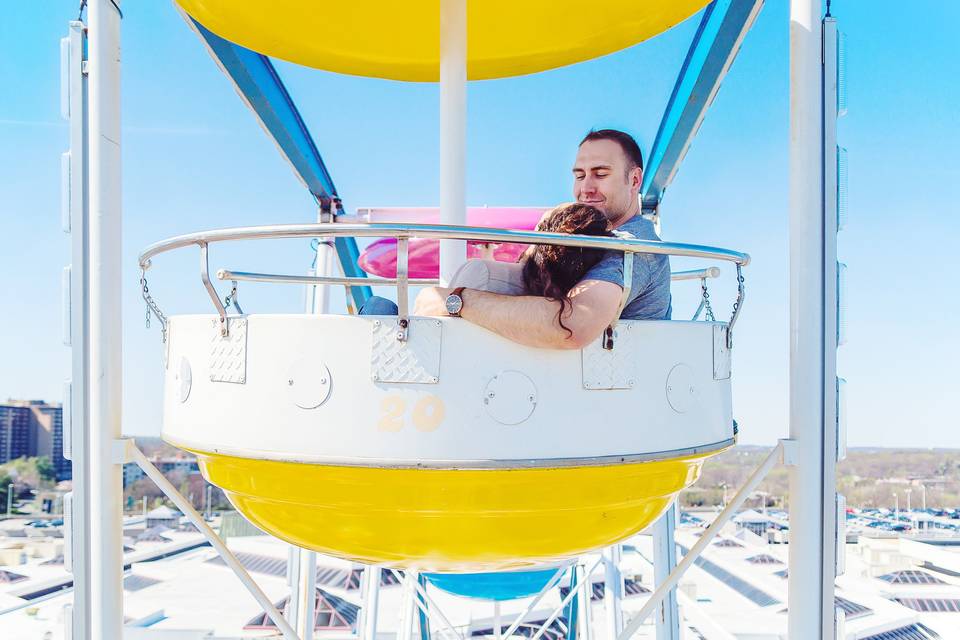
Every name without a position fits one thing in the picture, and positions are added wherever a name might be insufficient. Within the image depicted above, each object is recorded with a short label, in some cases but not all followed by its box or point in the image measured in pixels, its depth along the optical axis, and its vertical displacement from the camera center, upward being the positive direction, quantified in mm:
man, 1670 +63
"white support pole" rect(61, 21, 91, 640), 2129 -107
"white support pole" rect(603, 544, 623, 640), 5375 -2277
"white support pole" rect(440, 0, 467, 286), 2572 +776
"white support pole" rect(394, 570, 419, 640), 5480 -2489
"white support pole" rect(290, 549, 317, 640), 4672 -1985
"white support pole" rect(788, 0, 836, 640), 2145 -126
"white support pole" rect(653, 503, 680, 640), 4375 -1672
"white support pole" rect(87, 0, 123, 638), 2119 -46
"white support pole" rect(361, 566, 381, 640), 5707 -2571
